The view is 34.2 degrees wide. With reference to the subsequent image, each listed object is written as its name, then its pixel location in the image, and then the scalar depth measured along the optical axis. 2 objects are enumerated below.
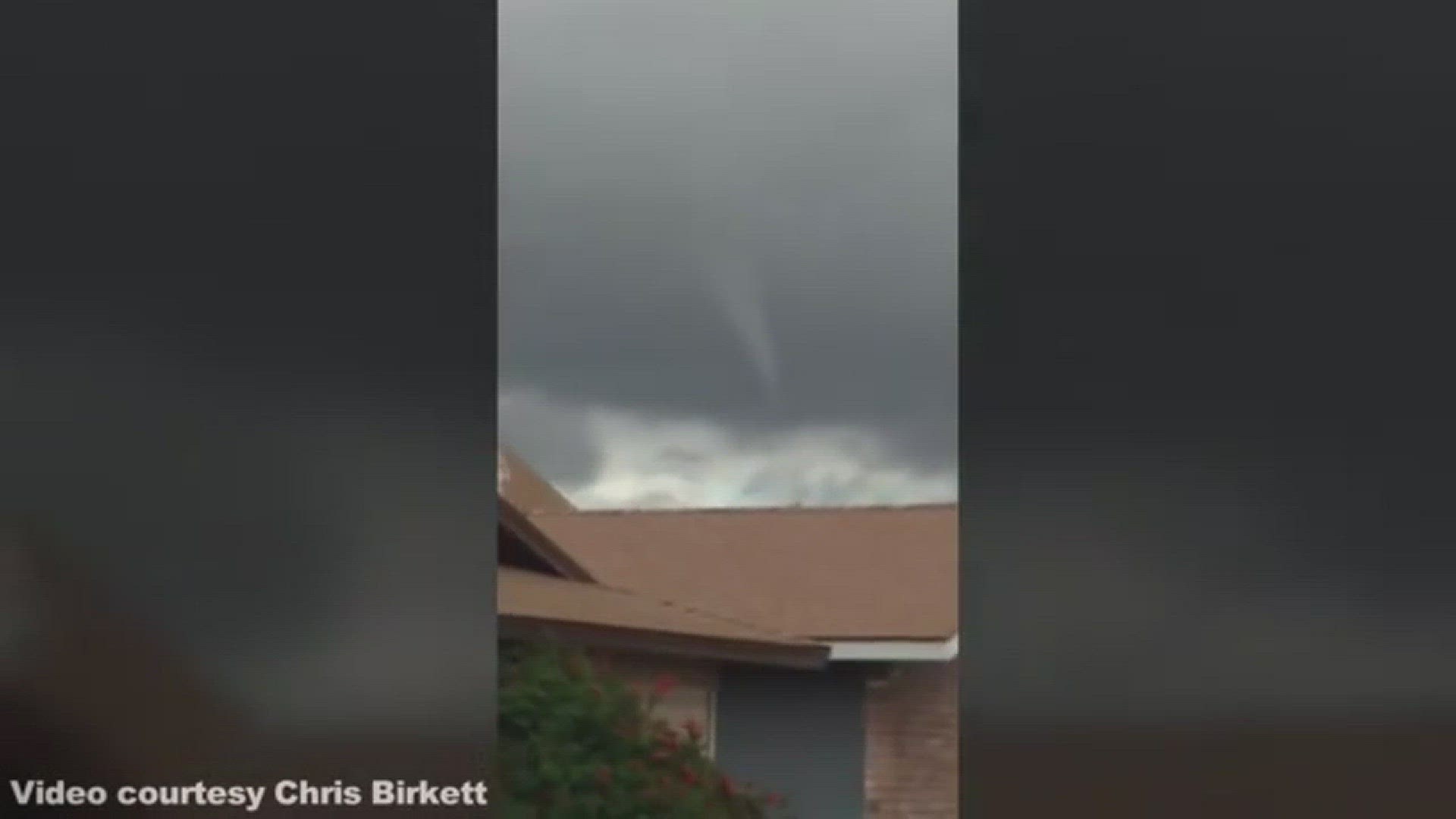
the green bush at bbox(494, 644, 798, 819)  8.62
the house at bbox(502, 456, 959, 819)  15.62
